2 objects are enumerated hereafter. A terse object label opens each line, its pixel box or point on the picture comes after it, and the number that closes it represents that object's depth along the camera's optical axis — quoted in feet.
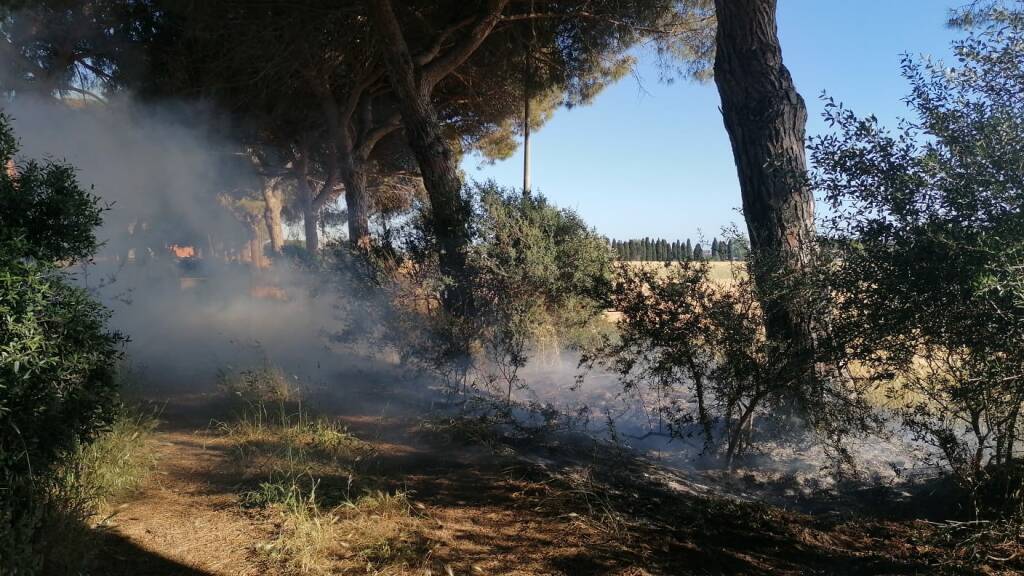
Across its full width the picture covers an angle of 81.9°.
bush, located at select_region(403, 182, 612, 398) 20.52
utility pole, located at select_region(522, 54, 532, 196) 33.18
